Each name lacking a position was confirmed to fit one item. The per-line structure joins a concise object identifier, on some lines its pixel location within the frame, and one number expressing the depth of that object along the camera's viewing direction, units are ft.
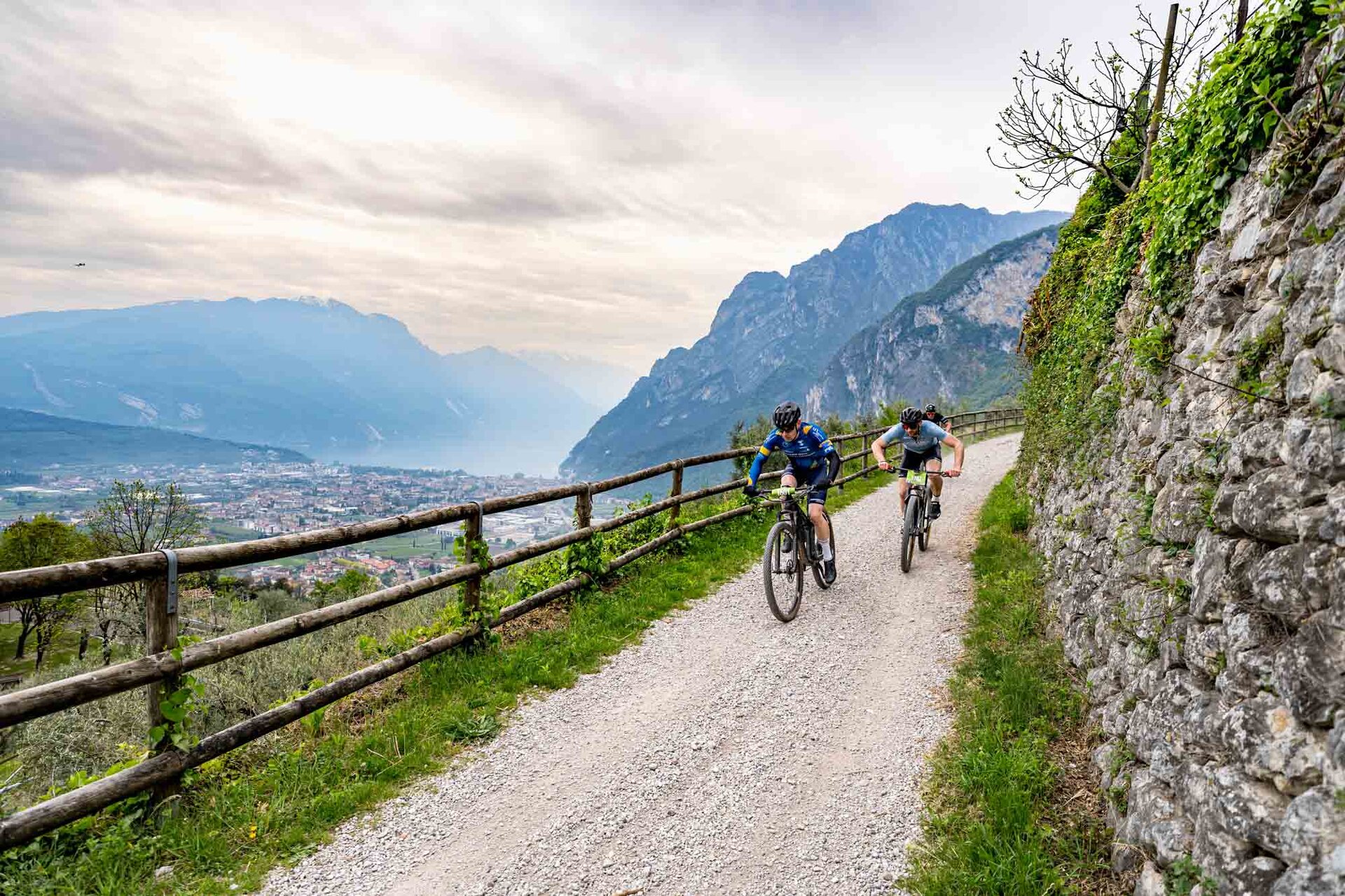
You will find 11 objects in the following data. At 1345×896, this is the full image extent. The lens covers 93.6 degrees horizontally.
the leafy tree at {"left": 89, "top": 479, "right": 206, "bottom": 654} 63.41
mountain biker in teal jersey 29.40
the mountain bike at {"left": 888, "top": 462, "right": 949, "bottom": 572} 30.17
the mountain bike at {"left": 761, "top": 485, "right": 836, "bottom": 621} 24.34
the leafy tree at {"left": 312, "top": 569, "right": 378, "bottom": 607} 91.35
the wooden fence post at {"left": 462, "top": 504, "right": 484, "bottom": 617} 20.22
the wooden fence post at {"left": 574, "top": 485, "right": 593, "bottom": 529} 26.50
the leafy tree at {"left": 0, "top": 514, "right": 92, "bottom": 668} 89.20
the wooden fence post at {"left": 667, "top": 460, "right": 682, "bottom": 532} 32.96
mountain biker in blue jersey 24.90
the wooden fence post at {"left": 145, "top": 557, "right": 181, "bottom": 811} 12.30
